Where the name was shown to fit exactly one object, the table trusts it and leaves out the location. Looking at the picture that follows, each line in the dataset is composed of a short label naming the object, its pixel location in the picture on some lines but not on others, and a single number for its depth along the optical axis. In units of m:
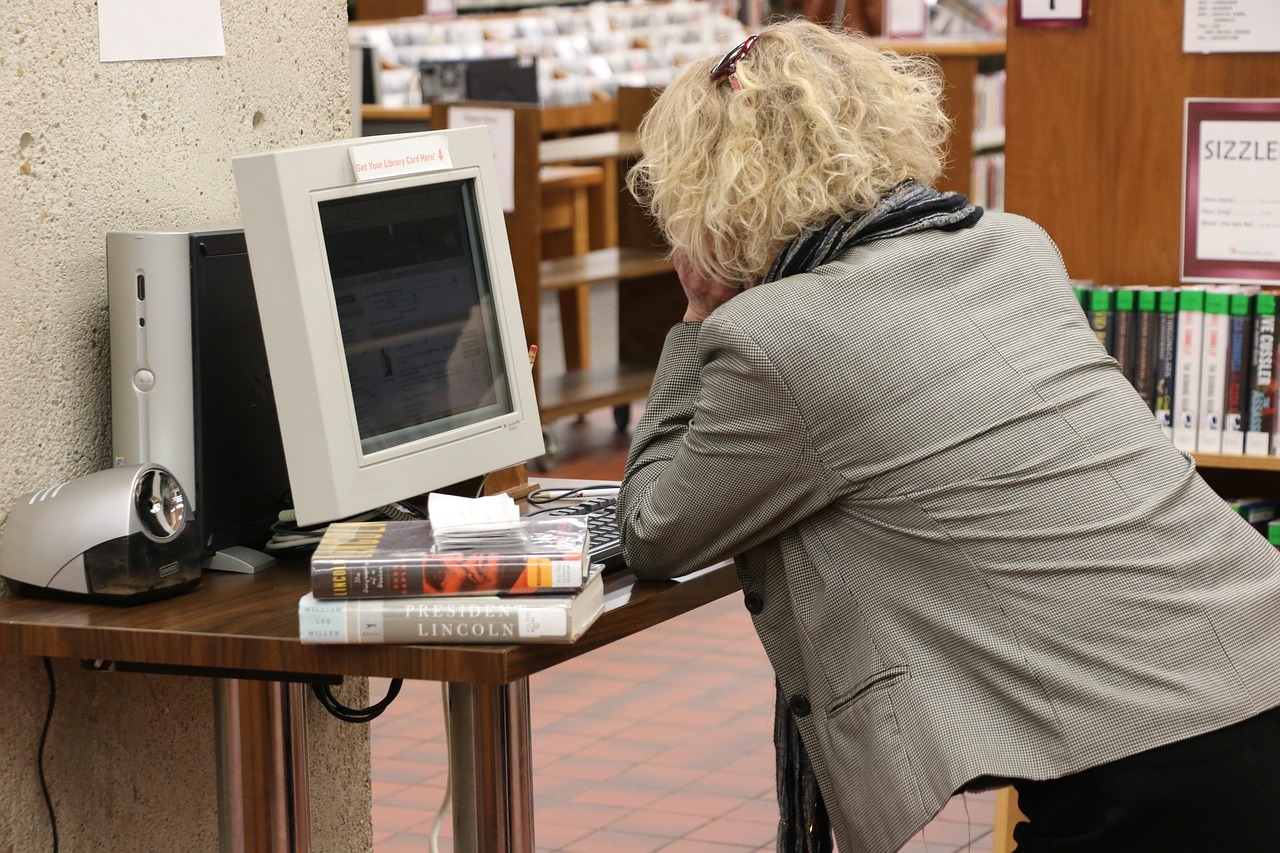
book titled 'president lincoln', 2.93
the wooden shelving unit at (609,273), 11.25
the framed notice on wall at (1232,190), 5.77
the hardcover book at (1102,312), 5.79
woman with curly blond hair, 3.07
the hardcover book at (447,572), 2.94
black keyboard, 3.56
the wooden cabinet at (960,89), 11.66
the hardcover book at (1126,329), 5.75
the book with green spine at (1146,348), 5.72
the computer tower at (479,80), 12.82
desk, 3.01
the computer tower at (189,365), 3.53
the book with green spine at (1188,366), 5.67
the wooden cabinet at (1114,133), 5.91
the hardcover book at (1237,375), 5.61
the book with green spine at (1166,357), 5.69
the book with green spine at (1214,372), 5.63
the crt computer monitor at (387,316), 3.35
